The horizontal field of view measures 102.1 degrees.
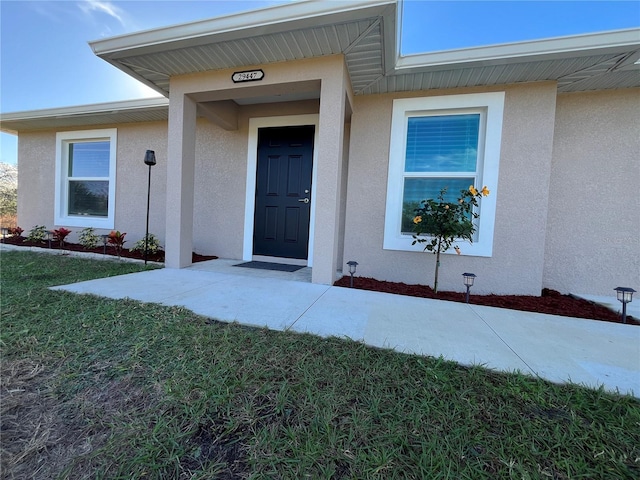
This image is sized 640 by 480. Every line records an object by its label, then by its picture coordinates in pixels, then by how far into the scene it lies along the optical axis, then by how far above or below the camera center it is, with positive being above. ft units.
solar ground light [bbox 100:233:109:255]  15.17 -1.49
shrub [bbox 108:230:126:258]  14.85 -1.31
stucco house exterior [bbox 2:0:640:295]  9.11 +4.54
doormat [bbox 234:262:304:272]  13.06 -2.11
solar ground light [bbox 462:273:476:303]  9.64 -1.57
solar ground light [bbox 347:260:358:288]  10.50 -1.52
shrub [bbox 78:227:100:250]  16.98 -1.57
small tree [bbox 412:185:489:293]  9.83 +0.55
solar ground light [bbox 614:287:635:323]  8.05 -1.58
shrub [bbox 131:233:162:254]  15.23 -1.59
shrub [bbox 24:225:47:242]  18.14 -1.58
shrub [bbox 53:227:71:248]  16.75 -1.37
